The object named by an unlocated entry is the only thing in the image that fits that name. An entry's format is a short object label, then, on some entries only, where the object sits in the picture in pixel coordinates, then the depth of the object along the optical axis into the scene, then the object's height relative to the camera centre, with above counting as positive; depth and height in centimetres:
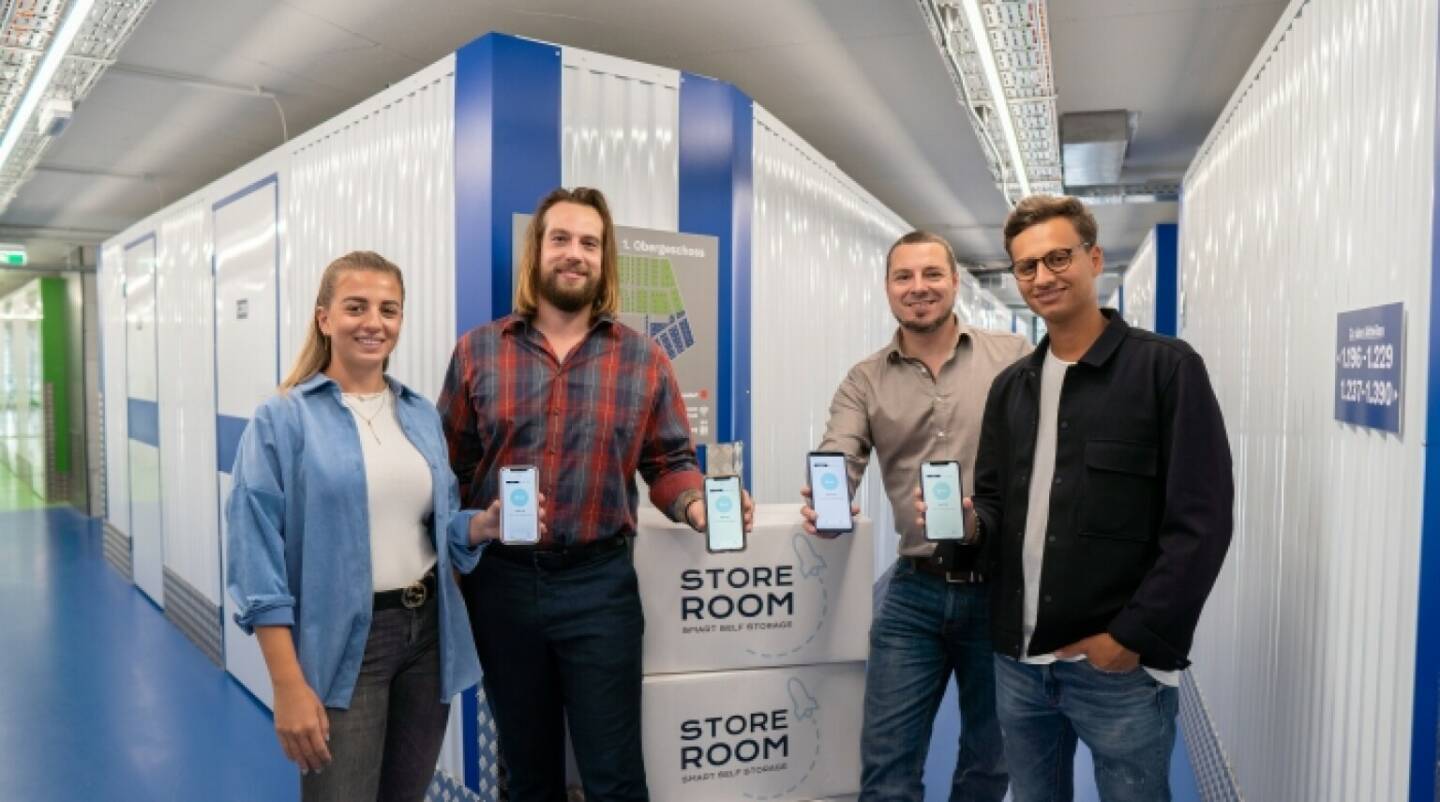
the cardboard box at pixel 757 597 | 236 -61
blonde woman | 188 -41
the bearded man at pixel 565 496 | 221 -33
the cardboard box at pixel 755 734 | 237 -97
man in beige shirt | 240 -44
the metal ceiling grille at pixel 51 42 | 385 +146
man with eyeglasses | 176 -33
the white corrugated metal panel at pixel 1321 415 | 178 -13
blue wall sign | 178 +0
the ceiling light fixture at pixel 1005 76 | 386 +145
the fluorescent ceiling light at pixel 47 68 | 388 +145
